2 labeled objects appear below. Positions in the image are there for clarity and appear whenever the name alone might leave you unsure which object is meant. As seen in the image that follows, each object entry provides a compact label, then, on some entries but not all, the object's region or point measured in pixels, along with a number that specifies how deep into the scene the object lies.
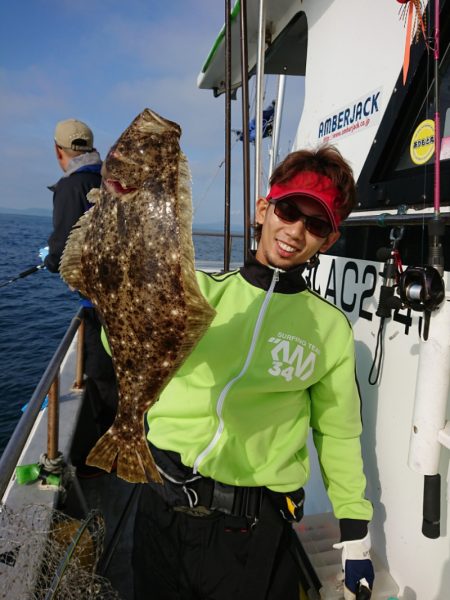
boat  1.84
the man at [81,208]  3.52
